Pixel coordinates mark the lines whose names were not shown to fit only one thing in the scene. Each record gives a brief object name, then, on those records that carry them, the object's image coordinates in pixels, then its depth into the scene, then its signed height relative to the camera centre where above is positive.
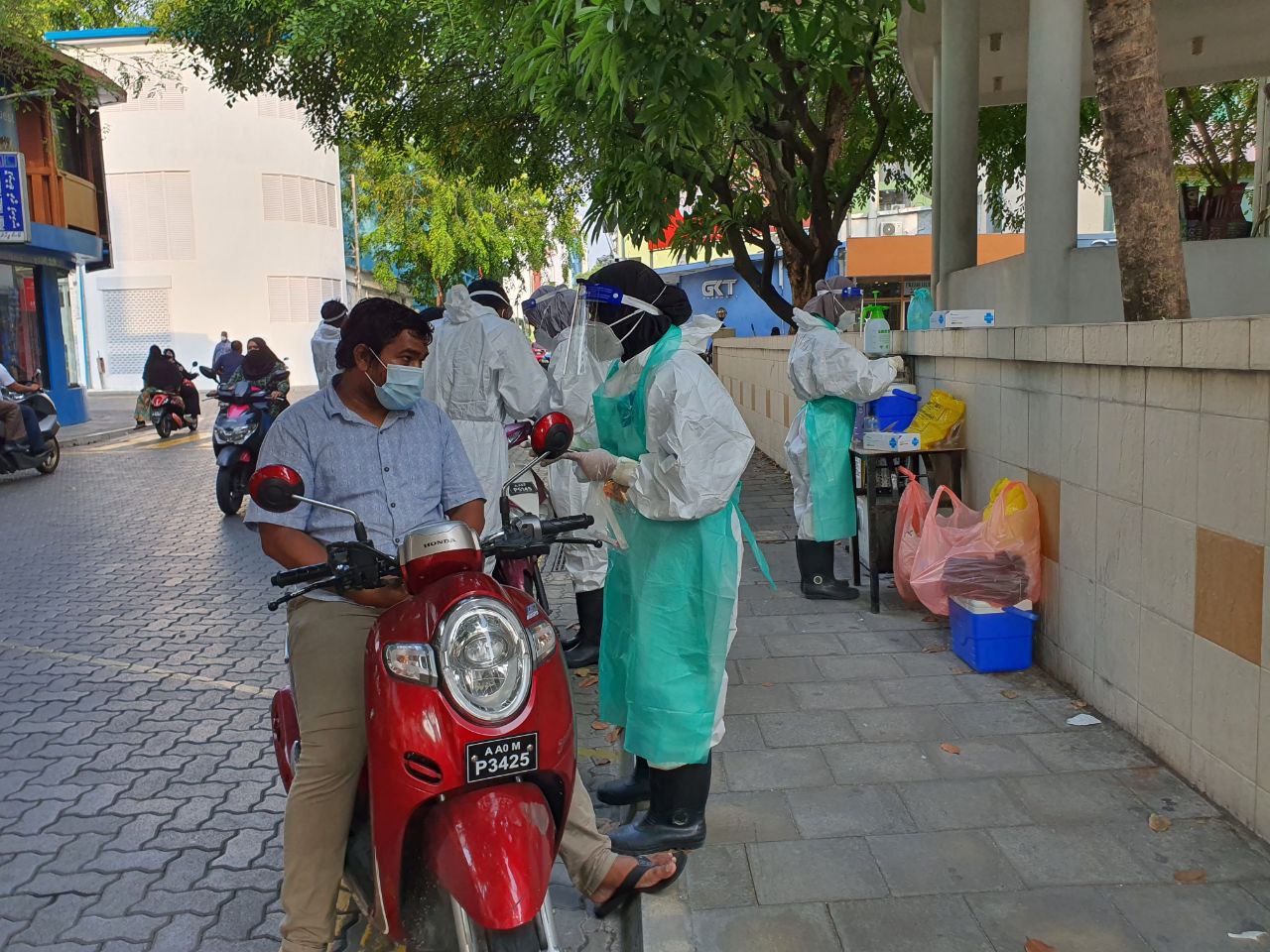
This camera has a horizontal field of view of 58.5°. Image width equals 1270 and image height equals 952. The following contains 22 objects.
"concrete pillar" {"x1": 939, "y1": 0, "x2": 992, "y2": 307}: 8.12 +1.48
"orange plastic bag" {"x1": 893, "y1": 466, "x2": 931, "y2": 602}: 5.90 -0.96
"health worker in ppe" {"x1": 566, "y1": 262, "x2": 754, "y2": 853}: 3.25 -0.58
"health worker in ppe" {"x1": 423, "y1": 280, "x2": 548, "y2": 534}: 5.94 -0.18
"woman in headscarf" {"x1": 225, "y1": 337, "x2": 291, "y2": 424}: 10.95 -0.22
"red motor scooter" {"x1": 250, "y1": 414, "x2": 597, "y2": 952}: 2.28 -0.82
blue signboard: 17.00 +2.34
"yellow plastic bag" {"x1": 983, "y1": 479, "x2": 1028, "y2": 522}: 5.14 -0.75
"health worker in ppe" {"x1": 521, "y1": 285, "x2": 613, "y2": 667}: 4.73 -0.82
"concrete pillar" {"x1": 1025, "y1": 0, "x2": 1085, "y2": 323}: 6.33 +1.08
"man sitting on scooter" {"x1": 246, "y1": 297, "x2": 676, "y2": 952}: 2.70 -0.46
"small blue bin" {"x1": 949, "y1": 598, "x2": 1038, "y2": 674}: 5.07 -1.36
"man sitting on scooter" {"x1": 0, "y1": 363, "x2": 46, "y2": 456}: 12.70 -0.68
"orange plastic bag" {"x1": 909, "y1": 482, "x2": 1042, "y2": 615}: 5.09 -1.01
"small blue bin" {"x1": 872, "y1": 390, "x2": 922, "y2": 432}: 6.84 -0.44
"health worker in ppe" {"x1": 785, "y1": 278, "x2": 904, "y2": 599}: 6.43 -0.57
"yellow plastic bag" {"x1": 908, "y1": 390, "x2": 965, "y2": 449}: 6.25 -0.45
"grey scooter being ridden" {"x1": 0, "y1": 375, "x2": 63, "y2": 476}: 12.86 -1.03
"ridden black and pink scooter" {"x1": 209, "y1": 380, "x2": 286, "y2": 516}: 10.42 -0.77
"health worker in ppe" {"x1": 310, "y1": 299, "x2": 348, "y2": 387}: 9.55 +0.13
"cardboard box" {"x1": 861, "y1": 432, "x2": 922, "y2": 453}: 6.20 -0.57
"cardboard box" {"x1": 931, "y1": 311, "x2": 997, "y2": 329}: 6.53 +0.10
